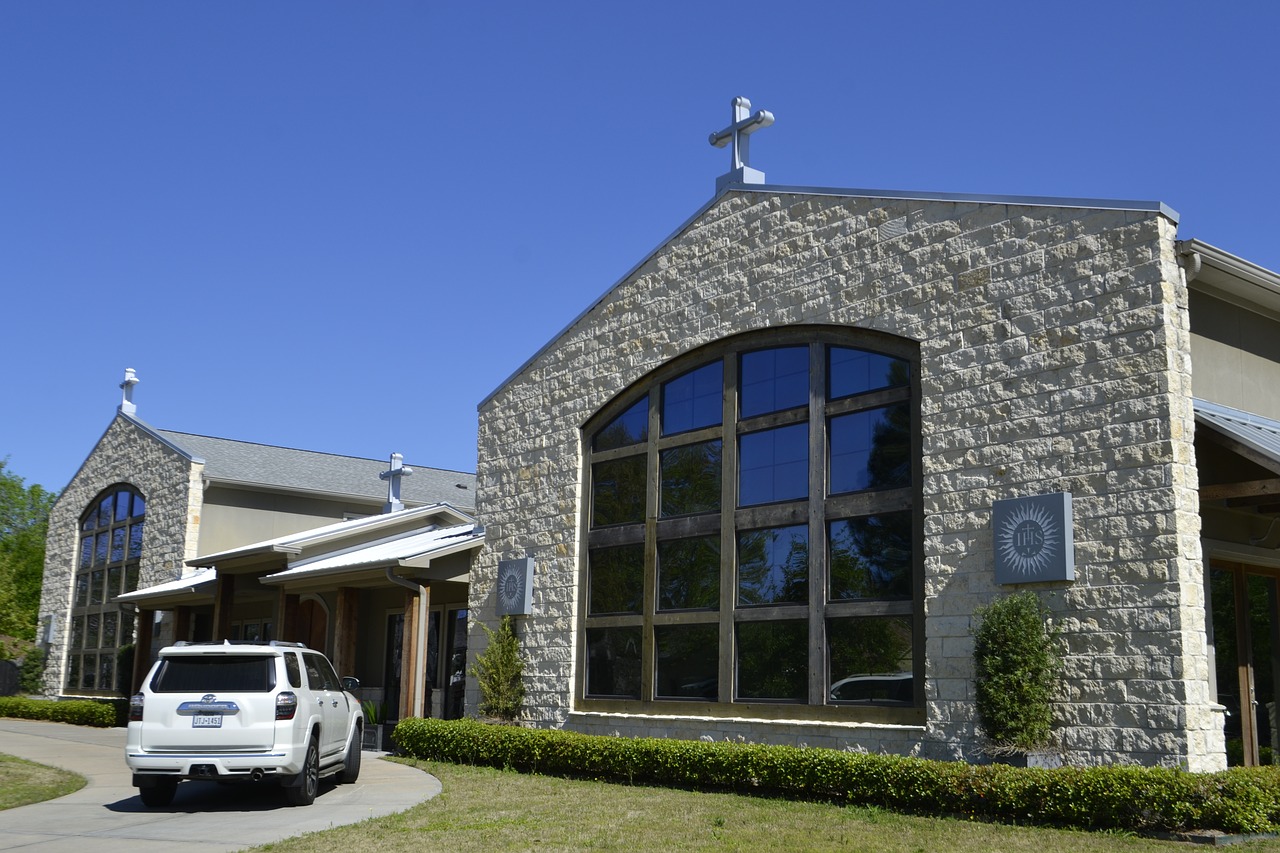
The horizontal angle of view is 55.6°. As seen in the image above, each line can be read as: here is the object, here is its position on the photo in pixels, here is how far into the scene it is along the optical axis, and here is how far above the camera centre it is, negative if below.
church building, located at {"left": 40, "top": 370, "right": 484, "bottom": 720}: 22.61 +1.62
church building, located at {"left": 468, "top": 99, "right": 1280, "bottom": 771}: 12.00 +2.02
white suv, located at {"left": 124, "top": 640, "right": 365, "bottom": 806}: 12.64 -0.85
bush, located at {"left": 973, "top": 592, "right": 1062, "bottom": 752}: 12.15 -0.23
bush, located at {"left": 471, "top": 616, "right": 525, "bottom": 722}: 18.97 -0.52
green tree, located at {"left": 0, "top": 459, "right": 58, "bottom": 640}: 41.45 +3.63
